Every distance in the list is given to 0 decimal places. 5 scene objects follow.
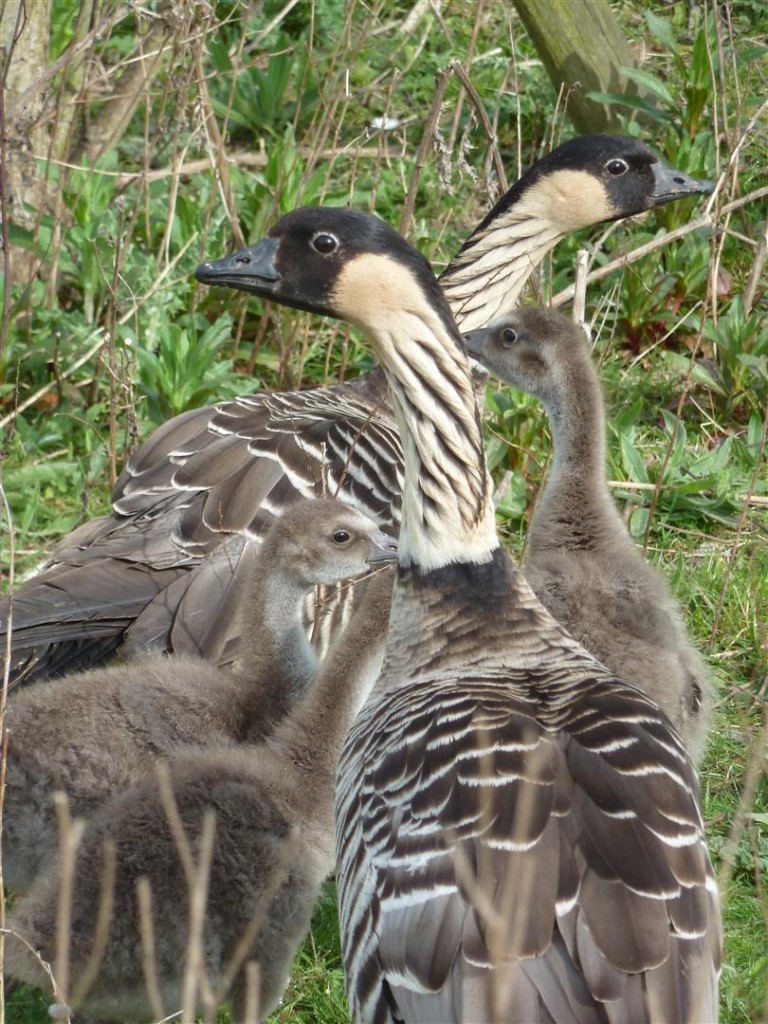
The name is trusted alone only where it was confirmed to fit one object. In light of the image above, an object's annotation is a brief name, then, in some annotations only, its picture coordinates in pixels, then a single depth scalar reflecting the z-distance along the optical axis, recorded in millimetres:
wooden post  14844
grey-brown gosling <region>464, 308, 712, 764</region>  9000
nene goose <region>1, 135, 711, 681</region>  9672
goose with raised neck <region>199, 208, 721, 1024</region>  5824
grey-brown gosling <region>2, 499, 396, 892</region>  8148
